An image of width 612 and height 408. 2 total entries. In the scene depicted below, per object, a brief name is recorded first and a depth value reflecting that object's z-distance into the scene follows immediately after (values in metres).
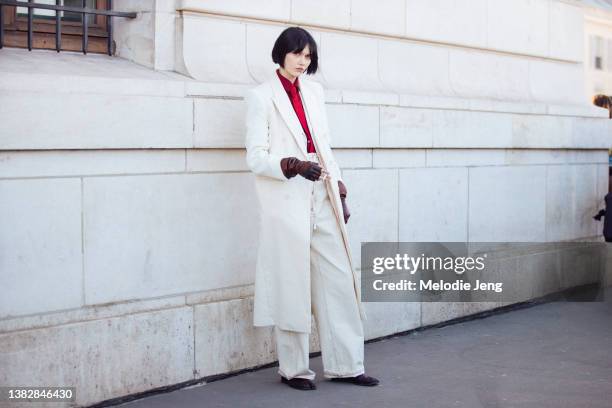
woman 5.94
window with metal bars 6.00
